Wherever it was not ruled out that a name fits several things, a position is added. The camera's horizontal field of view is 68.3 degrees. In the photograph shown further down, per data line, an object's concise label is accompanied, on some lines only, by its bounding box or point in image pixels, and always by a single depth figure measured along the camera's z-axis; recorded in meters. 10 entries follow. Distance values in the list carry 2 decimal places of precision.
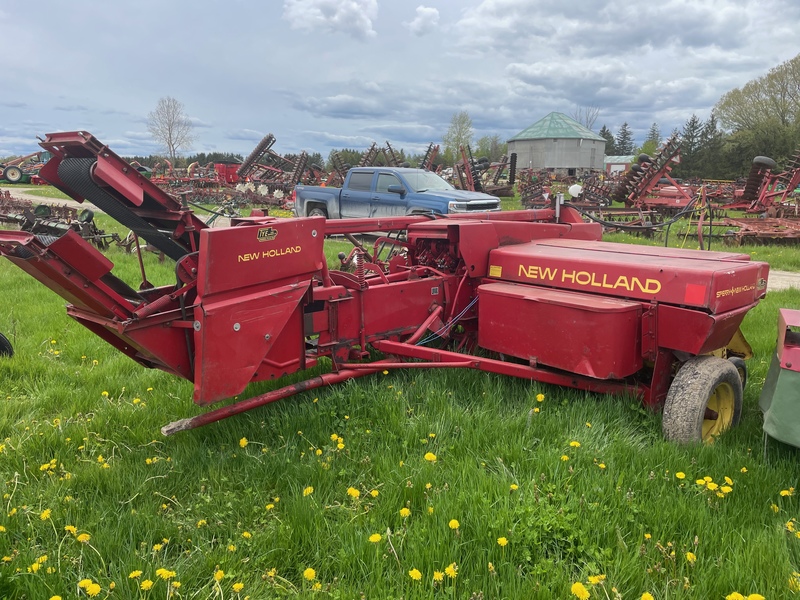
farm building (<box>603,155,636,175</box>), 78.31
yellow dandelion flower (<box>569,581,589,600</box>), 2.13
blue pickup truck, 12.43
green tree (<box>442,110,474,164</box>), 74.31
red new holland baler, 3.22
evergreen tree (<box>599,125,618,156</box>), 93.38
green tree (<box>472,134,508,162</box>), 86.04
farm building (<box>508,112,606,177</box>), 66.56
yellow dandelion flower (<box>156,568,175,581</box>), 2.34
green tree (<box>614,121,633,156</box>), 95.25
